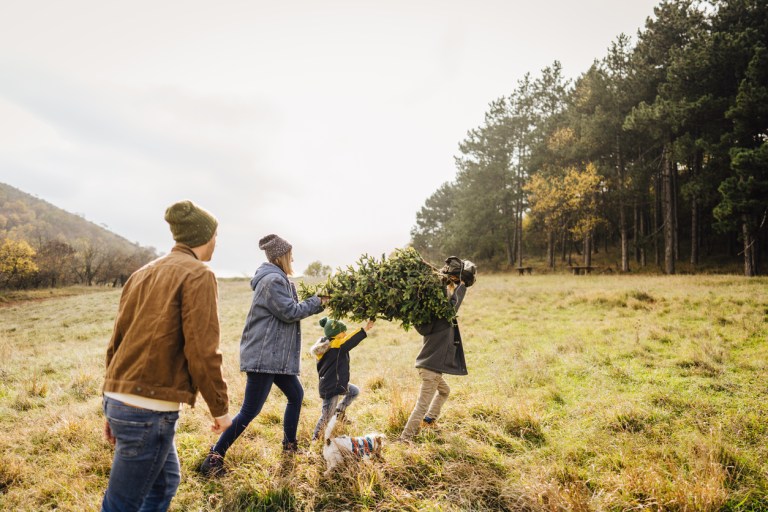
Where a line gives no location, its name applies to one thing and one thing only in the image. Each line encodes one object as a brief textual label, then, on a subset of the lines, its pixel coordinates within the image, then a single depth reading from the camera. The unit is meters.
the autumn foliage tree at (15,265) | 47.16
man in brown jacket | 2.21
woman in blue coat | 3.94
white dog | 4.03
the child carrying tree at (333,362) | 4.76
